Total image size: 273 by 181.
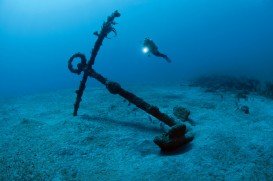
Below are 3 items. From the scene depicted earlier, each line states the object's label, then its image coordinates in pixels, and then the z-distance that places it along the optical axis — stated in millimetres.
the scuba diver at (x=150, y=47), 5352
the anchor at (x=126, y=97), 3239
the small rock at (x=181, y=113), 4498
